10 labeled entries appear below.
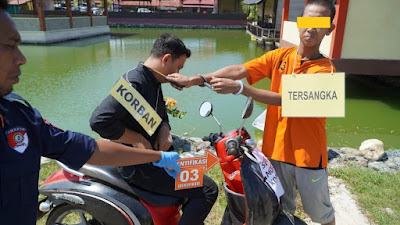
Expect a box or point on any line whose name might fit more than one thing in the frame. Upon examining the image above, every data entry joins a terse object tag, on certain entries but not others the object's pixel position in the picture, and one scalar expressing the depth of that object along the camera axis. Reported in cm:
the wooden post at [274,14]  1793
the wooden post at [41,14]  1490
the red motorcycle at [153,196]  157
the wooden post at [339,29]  678
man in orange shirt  167
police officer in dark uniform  94
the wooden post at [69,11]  1756
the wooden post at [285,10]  1172
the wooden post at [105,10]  2284
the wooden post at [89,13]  2035
